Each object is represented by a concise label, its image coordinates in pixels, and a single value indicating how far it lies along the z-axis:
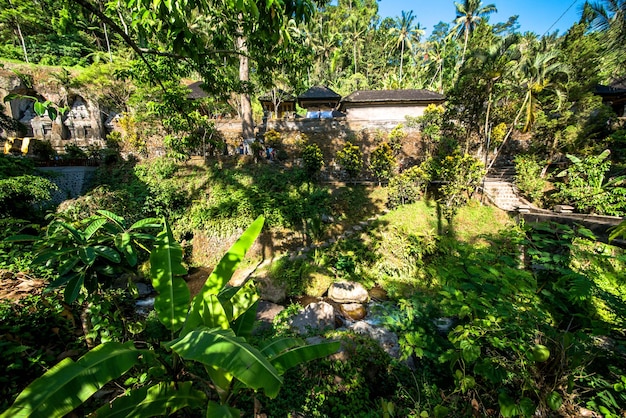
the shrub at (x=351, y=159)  12.83
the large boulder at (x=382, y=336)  4.55
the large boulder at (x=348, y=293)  7.25
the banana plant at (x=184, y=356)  1.68
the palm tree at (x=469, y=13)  28.09
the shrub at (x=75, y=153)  12.56
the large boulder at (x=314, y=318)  5.34
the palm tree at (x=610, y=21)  15.51
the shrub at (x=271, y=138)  16.14
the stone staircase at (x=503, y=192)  11.29
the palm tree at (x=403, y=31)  32.54
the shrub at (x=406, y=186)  10.99
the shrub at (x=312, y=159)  12.25
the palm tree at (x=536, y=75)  10.57
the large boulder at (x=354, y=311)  6.58
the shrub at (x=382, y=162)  12.33
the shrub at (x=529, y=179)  11.20
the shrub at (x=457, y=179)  10.30
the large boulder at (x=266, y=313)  5.41
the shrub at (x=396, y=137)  16.27
